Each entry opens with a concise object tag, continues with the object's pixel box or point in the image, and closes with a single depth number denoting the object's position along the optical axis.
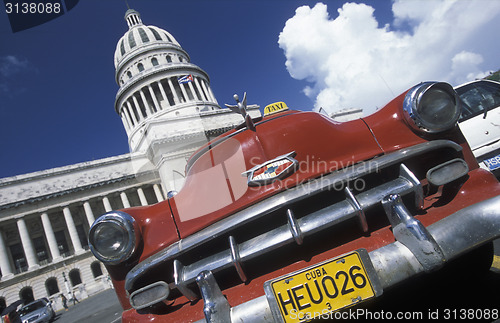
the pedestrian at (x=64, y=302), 19.45
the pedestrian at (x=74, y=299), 20.54
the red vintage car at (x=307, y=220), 1.25
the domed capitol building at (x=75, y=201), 23.06
